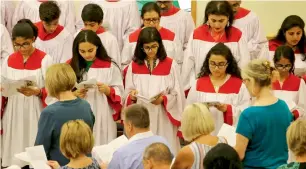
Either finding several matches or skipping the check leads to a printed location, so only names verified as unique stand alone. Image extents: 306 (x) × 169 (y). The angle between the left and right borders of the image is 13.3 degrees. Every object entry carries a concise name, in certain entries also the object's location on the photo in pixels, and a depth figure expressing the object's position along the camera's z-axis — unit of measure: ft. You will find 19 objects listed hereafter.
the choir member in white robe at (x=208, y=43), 40.04
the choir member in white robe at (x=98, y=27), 40.83
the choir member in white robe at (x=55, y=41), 43.65
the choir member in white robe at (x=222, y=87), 35.34
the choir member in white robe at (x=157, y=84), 37.53
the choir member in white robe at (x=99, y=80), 36.91
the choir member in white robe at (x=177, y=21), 45.45
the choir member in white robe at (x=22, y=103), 38.67
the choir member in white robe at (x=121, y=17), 45.79
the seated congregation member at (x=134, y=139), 25.71
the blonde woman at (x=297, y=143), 22.89
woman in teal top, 26.14
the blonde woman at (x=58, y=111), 28.18
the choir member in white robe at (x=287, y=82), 36.20
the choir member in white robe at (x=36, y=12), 47.66
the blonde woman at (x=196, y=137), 24.91
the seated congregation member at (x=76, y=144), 24.69
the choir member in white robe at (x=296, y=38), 40.33
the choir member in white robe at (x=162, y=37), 41.04
